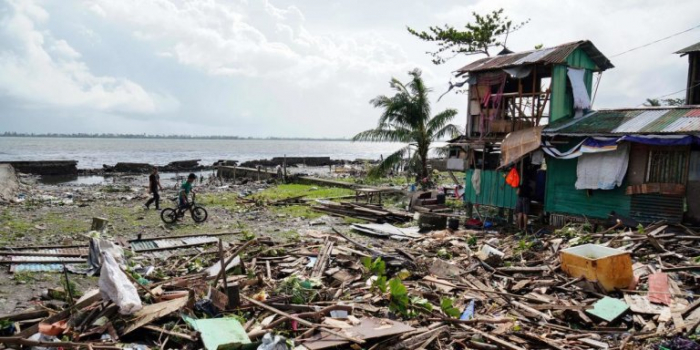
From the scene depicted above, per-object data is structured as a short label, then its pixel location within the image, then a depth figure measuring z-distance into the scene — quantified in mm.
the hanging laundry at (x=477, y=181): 17516
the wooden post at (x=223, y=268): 7066
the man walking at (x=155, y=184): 18667
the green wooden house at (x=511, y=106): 15328
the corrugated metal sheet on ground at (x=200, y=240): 12867
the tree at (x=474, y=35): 25688
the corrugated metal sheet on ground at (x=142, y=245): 11980
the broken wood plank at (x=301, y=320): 5922
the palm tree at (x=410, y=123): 22922
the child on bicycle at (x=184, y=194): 16078
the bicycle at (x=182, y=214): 16203
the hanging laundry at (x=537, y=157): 15031
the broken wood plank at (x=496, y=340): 6032
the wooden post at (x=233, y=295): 7062
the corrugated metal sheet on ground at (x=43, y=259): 9692
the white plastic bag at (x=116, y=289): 6309
